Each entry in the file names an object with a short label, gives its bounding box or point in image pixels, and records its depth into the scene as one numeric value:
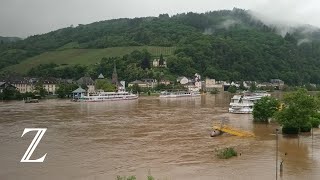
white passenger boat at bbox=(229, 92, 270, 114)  51.81
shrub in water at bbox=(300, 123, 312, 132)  33.97
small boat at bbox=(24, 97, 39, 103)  72.28
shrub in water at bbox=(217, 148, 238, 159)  25.81
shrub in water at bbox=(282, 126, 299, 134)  33.03
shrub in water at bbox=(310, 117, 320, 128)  37.54
